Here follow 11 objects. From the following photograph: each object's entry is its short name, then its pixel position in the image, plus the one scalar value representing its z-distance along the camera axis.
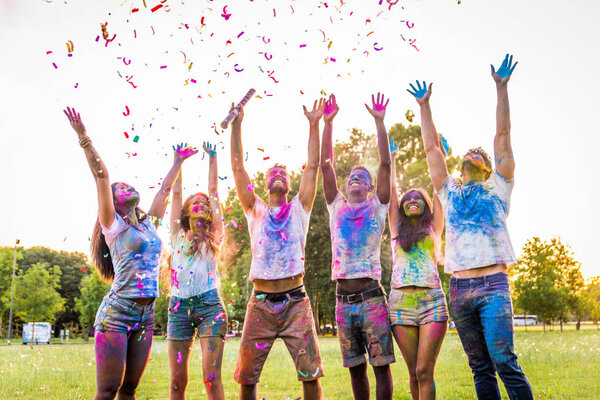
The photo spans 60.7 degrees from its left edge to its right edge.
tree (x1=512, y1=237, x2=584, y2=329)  40.78
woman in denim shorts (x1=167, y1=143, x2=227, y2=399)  5.59
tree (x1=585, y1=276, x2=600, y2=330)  55.75
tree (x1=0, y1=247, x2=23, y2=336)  45.84
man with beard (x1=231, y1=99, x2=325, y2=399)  5.25
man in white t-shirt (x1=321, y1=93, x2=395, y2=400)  5.33
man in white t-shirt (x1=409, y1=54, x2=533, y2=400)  4.68
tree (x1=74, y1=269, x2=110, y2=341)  51.25
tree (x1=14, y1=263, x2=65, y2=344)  45.31
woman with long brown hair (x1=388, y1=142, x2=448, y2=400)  5.23
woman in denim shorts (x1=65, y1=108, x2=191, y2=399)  5.05
